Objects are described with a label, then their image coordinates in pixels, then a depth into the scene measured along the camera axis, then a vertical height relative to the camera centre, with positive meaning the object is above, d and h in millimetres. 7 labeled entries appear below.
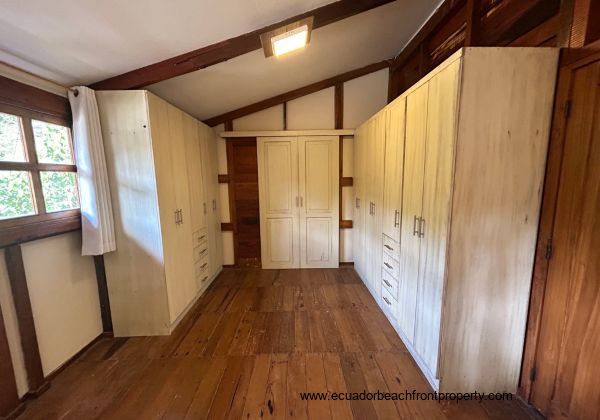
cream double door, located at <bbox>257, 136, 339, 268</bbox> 3570 -349
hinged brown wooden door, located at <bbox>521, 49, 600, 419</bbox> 1166 -477
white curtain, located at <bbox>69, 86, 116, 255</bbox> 1858 +97
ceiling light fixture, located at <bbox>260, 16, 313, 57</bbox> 1721 +1084
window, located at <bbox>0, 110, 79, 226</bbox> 1500 +89
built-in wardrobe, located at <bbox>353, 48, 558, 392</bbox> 1315 -192
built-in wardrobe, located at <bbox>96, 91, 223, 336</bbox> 1999 -282
